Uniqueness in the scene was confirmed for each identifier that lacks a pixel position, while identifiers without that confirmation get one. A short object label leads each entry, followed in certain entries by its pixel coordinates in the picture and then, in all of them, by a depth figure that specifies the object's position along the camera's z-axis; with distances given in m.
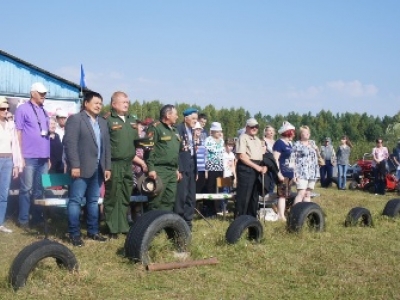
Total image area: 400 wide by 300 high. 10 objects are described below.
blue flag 15.54
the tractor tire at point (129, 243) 5.37
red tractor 16.09
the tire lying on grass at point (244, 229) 6.24
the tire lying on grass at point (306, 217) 7.21
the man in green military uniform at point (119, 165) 6.86
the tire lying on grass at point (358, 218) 8.10
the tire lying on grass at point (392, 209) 8.95
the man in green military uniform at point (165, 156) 7.08
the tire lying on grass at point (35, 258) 4.34
